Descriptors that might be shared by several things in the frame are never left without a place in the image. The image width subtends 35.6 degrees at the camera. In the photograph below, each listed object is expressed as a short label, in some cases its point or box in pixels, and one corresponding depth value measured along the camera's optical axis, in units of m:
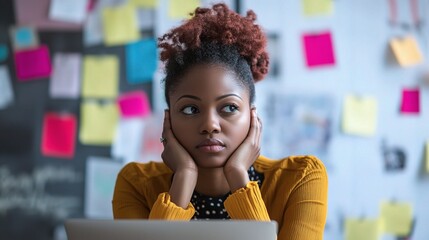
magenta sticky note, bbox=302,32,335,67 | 2.71
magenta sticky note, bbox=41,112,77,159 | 2.63
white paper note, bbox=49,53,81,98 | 2.64
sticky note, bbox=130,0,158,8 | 2.67
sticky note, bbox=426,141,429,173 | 2.70
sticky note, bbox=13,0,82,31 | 2.65
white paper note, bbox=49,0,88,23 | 2.66
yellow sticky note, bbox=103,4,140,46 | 2.67
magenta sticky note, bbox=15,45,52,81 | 2.63
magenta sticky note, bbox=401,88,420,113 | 2.71
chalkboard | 2.59
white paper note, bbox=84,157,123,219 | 2.62
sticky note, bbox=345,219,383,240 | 2.66
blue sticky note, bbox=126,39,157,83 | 2.65
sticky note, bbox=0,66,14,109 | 2.61
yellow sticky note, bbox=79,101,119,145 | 2.64
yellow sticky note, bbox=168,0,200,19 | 2.68
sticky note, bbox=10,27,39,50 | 2.65
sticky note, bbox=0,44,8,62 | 2.64
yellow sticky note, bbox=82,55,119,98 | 2.67
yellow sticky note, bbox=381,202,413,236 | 2.68
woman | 1.37
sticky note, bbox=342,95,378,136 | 2.71
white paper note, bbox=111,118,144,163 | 2.65
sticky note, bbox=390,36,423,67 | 2.71
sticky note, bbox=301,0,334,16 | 2.71
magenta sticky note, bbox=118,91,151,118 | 2.66
